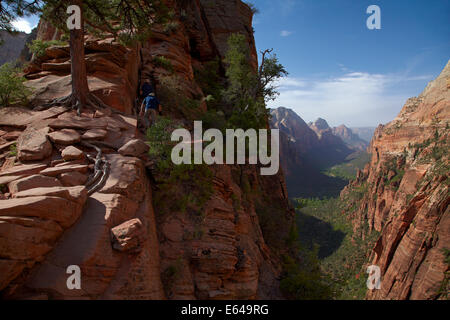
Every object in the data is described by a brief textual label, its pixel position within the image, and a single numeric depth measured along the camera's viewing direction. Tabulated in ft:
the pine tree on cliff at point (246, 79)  49.11
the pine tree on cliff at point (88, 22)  28.17
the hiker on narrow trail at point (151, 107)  30.57
